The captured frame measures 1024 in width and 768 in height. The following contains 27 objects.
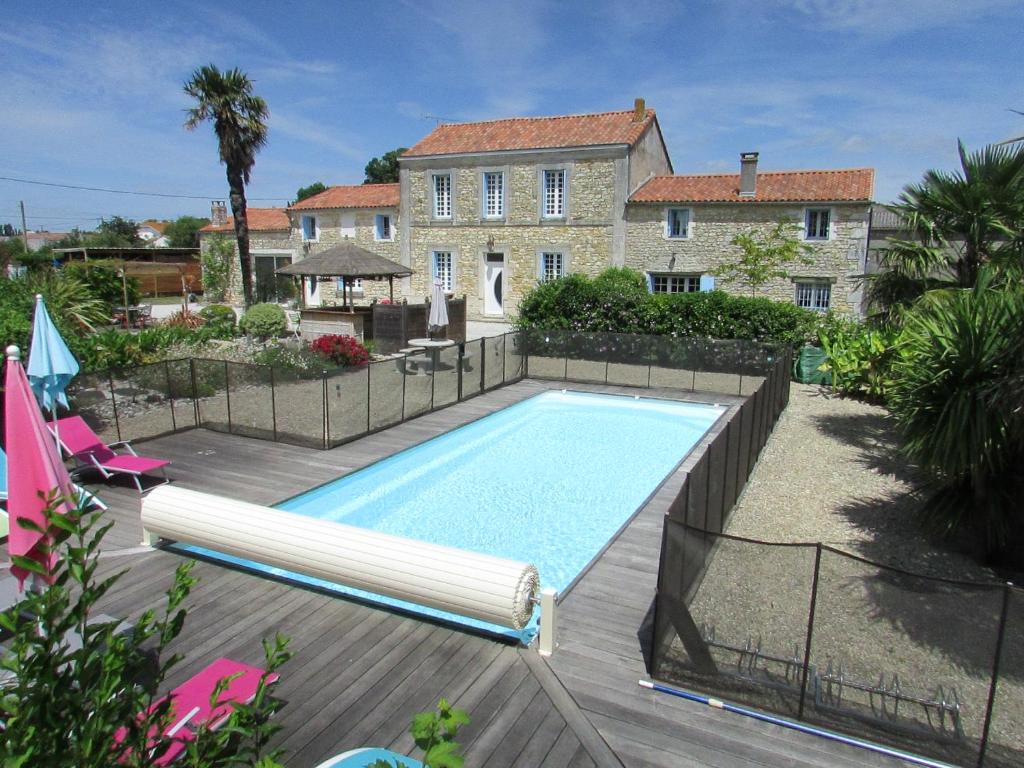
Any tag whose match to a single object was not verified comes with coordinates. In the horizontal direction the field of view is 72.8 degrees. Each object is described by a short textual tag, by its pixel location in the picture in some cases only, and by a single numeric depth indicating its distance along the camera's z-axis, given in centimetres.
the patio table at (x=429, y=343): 1623
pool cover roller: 519
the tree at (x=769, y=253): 2278
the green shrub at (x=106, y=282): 2389
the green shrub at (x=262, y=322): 1994
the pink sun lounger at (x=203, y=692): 386
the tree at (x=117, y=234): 6349
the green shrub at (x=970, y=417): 682
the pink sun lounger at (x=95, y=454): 851
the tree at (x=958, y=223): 955
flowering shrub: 1650
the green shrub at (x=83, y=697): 166
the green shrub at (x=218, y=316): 2187
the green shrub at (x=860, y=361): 1475
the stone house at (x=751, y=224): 2262
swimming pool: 873
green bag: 1702
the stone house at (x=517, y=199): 2577
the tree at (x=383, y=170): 6553
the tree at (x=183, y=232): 7431
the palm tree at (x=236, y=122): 2445
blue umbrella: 759
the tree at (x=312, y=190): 6994
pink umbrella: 420
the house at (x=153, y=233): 8159
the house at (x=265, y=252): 3406
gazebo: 1970
